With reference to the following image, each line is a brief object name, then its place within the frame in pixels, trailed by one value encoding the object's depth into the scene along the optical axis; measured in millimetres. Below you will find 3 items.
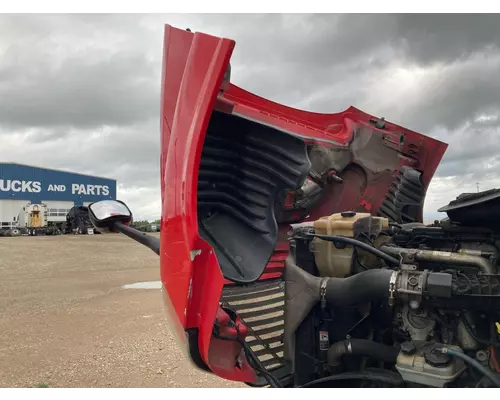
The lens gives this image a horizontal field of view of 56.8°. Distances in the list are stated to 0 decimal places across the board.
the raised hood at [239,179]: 2031
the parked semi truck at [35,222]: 36125
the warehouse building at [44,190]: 37938
